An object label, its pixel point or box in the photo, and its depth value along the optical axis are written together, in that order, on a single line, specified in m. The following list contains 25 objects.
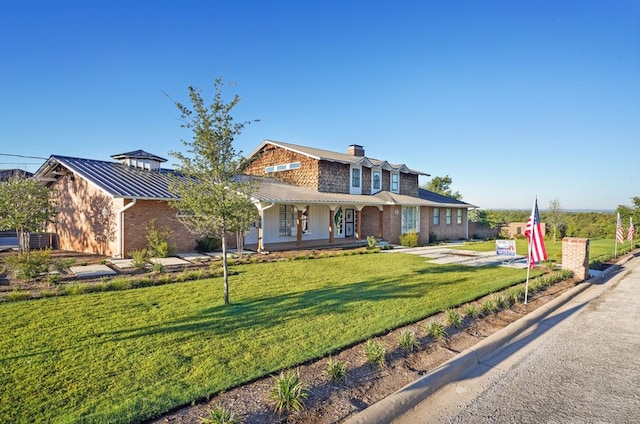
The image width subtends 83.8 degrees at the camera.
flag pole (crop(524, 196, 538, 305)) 8.02
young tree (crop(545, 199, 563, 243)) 27.38
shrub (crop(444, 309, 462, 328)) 6.38
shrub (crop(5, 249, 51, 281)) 9.12
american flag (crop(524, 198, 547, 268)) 8.72
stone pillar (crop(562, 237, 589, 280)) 11.49
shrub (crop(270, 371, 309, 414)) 3.60
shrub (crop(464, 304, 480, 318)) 6.94
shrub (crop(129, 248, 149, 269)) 10.84
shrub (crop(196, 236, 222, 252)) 15.64
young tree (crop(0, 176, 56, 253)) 12.39
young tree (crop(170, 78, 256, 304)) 6.97
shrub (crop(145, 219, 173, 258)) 13.67
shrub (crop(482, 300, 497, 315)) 7.30
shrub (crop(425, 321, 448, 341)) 5.77
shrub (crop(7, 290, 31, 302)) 7.14
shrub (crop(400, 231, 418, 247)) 21.00
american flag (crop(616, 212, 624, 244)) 18.10
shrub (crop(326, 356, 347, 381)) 4.25
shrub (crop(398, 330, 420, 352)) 5.25
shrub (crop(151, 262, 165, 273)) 10.50
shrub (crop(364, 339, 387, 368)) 4.72
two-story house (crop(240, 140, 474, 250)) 19.81
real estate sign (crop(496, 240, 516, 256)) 12.51
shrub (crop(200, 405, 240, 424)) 3.19
